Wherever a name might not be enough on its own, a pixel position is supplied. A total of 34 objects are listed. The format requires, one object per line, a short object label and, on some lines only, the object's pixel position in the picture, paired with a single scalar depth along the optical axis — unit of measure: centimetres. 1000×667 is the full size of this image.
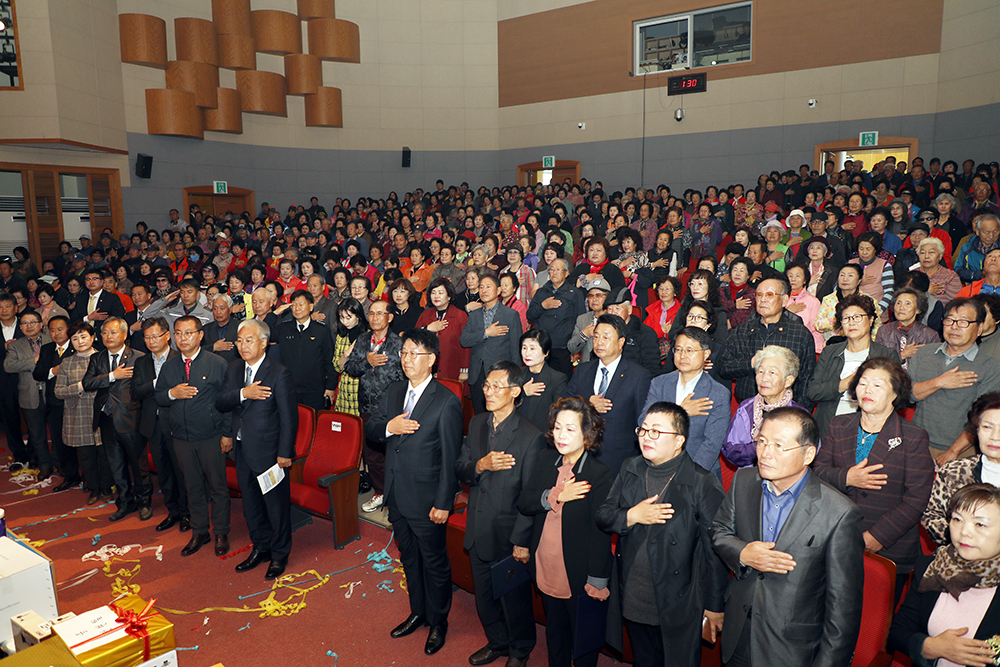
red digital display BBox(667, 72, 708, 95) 1328
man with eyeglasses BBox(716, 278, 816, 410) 379
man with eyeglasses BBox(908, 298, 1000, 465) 308
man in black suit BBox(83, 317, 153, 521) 454
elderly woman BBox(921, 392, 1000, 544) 236
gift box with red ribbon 184
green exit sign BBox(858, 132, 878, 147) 1157
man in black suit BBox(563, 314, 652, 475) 338
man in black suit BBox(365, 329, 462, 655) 313
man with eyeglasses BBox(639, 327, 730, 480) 305
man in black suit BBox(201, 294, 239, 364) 533
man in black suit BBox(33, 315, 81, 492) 512
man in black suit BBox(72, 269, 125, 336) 658
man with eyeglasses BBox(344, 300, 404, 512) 428
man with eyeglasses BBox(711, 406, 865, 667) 201
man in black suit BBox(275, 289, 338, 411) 521
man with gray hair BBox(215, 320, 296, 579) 384
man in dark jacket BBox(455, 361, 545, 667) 284
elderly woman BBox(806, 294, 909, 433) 331
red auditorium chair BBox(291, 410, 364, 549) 414
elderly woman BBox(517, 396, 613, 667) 258
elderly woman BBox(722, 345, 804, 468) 292
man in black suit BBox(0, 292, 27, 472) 557
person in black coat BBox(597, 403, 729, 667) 236
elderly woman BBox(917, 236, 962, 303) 458
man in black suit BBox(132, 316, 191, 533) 438
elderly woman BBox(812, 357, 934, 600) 250
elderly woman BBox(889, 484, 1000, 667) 195
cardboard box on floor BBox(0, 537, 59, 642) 218
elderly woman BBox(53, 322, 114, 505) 473
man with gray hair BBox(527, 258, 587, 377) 514
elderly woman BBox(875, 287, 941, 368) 374
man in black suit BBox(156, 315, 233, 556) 411
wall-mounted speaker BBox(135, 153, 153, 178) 1267
